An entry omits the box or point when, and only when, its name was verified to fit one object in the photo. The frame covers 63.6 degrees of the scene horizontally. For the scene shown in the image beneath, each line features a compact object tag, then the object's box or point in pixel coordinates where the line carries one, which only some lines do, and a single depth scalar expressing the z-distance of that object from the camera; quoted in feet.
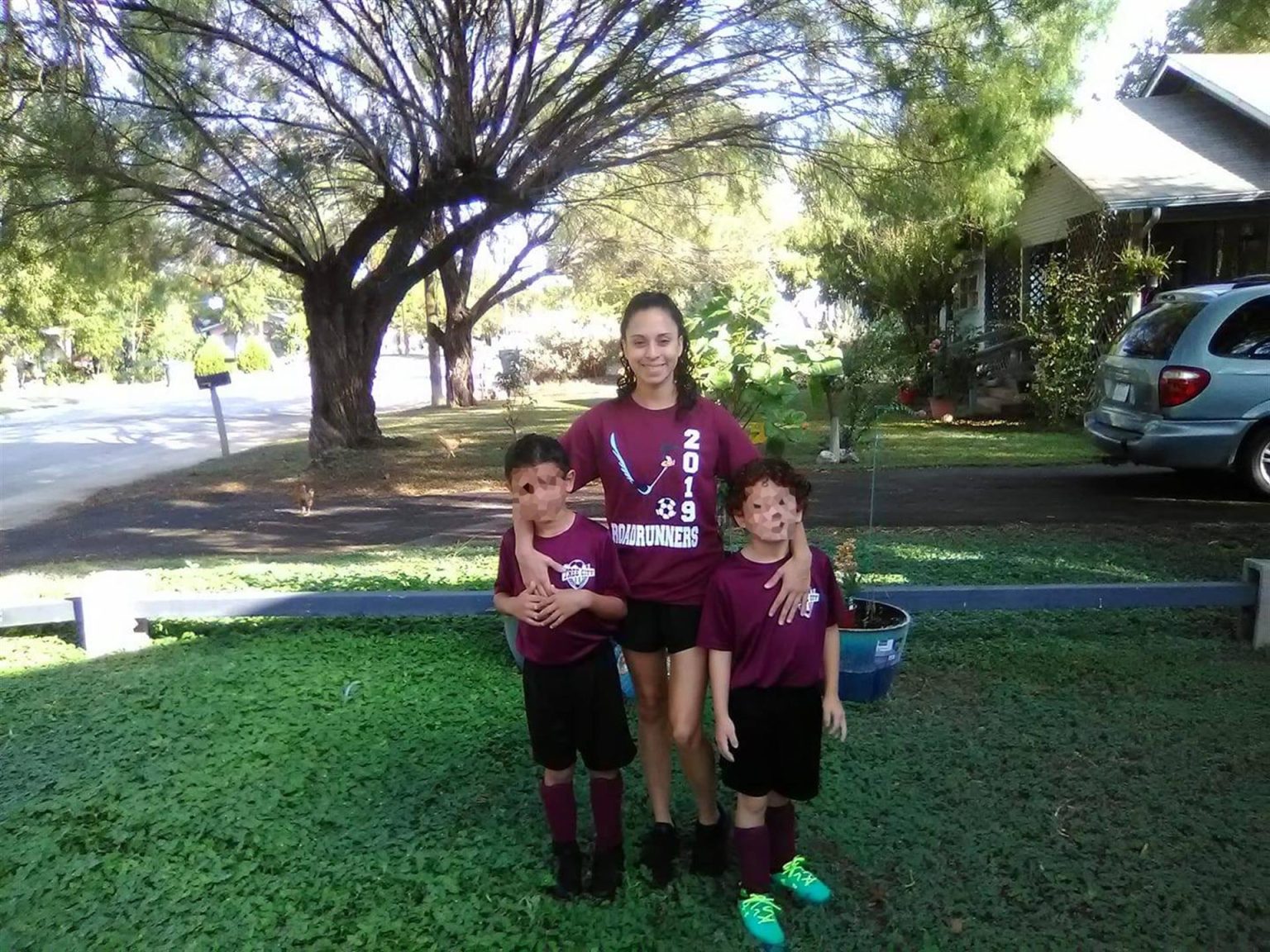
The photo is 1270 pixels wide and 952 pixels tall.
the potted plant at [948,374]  53.21
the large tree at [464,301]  77.05
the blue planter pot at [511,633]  13.94
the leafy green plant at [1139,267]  43.75
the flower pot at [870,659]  12.89
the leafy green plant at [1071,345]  44.86
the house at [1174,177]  44.45
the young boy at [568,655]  8.80
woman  8.96
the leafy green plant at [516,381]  55.00
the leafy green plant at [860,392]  37.78
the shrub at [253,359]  172.45
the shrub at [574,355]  113.29
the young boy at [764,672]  8.47
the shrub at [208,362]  63.45
